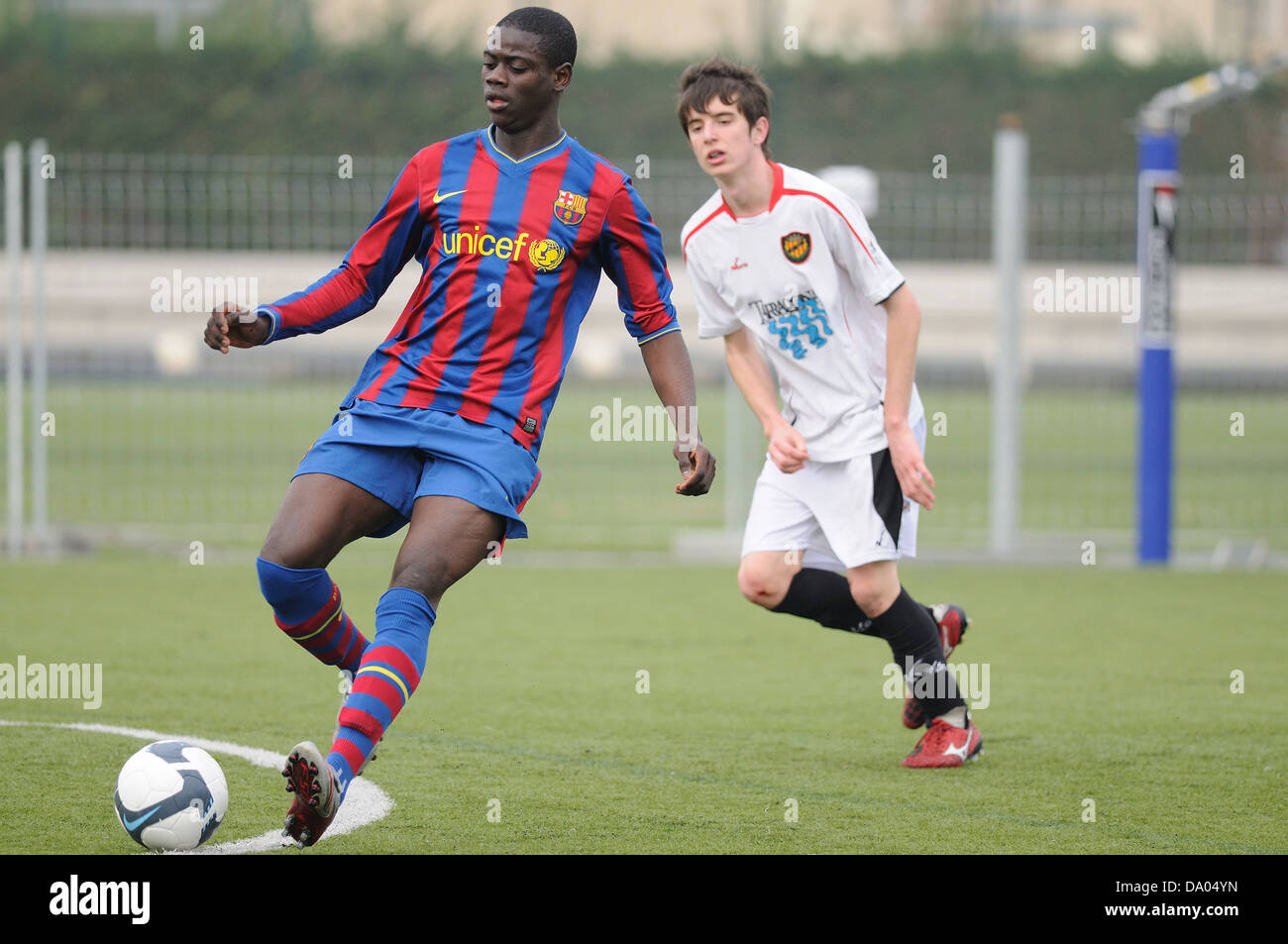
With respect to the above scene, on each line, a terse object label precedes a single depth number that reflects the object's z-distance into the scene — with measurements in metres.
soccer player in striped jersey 8.51
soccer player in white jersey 10.12
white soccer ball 8.12
